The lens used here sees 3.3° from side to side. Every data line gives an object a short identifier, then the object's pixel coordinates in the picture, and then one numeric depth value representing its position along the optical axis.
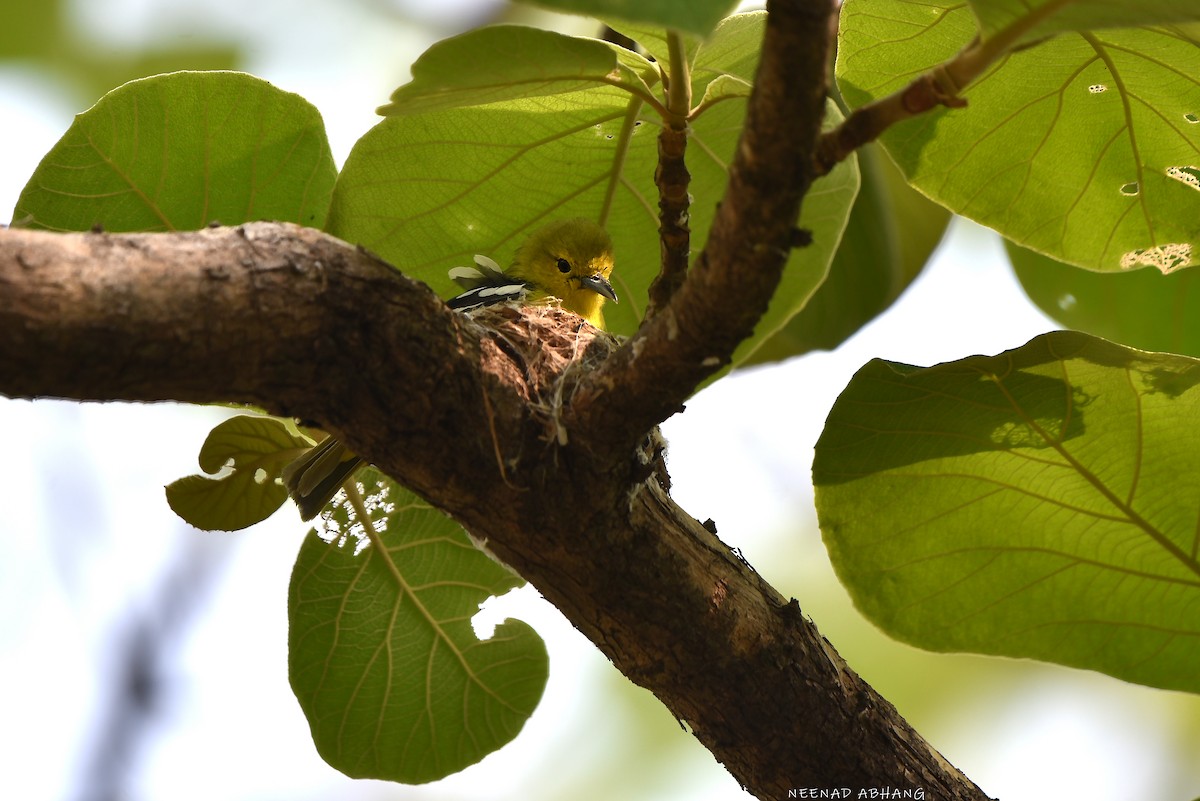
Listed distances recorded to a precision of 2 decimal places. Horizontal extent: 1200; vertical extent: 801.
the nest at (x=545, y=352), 7.04
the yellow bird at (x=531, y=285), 7.12
